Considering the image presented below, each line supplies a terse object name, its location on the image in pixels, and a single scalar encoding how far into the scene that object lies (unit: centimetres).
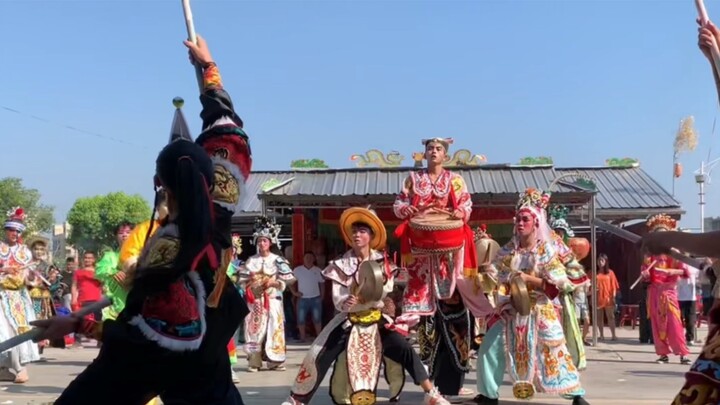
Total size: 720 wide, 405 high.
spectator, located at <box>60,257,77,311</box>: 1503
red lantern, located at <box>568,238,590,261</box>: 873
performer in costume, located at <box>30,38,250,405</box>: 331
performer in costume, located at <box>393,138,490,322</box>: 714
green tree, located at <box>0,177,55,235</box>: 4275
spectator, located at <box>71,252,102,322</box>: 1165
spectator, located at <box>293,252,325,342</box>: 1405
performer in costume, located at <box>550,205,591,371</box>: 682
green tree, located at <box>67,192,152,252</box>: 4272
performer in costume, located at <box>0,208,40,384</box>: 885
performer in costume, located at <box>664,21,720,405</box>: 291
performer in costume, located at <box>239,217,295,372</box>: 1005
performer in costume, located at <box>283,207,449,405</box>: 639
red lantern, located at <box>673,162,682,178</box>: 1984
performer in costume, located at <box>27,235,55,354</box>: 937
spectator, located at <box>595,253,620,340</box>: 1426
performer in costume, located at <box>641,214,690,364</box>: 1024
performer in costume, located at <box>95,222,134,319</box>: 655
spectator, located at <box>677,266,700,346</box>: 1199
